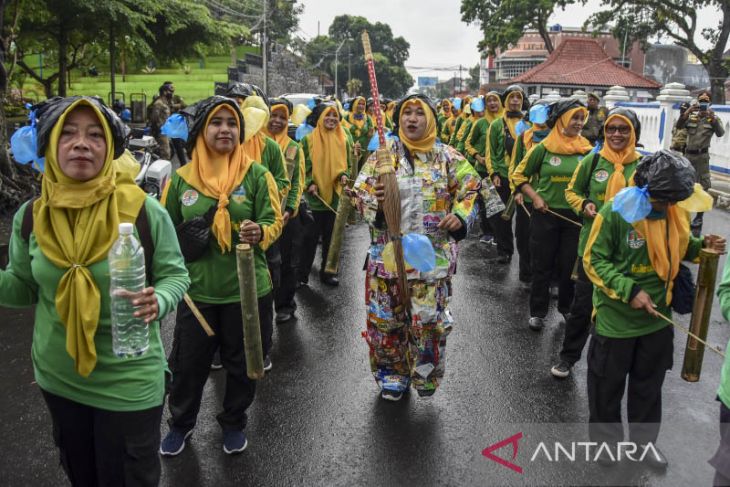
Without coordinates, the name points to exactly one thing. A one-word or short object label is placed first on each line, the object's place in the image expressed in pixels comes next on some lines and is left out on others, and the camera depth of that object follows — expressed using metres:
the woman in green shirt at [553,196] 5.60
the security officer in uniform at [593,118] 10.11
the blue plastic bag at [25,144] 2.60
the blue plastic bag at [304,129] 7.55
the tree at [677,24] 28.14
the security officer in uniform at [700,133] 10.01
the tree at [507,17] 32.94
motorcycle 10.80
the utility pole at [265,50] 32.22
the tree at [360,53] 72.38
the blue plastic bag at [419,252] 3.83
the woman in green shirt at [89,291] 2.32
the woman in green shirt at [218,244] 3.52
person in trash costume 3.98
